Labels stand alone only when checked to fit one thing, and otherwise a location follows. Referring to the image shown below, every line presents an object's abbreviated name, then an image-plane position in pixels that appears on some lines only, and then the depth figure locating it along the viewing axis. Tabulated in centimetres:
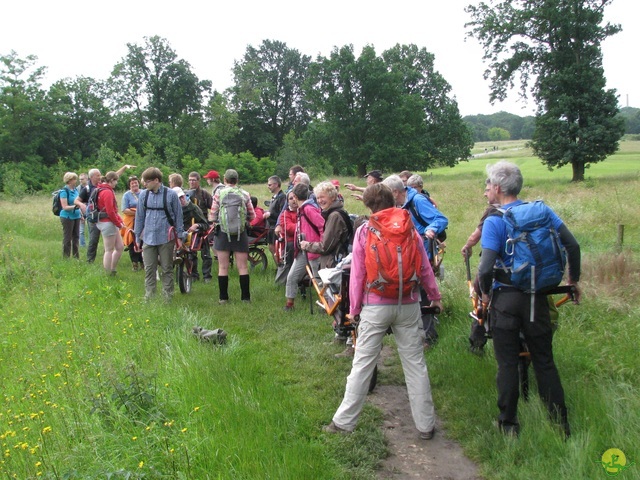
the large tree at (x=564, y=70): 3228
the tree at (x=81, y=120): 5916
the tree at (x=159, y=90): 6469
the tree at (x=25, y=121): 5228
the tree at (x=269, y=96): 7144
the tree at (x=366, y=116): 5306
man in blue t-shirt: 378
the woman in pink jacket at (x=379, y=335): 411
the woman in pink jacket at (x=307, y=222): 727
